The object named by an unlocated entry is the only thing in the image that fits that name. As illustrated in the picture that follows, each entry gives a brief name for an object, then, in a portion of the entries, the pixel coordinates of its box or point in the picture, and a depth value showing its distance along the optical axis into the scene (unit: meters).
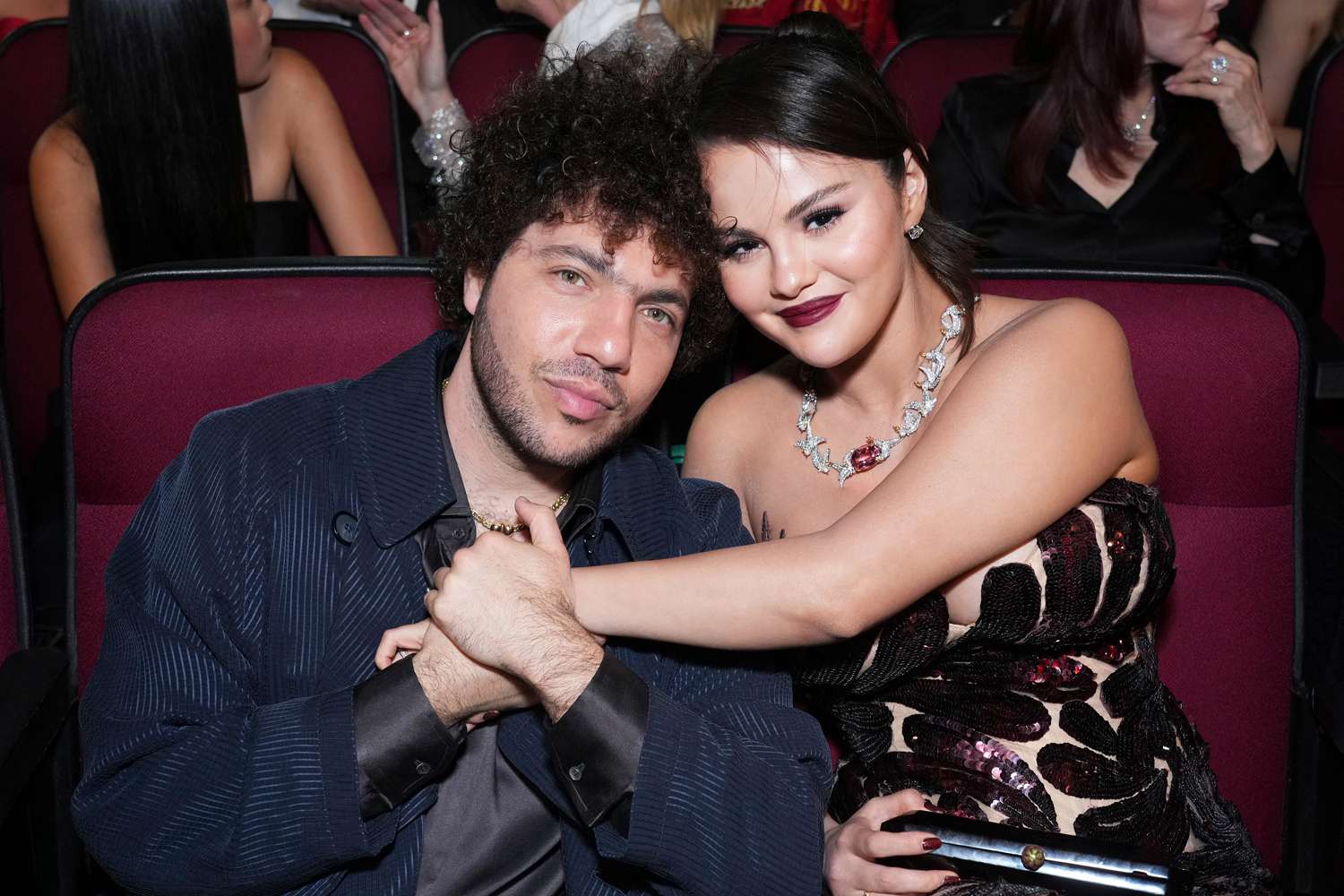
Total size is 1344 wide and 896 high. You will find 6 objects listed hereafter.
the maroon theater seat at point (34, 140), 2.41
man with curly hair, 1.29
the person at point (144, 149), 2.36
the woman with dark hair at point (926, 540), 1.43
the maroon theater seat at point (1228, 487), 1.65
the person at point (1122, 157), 2.43
